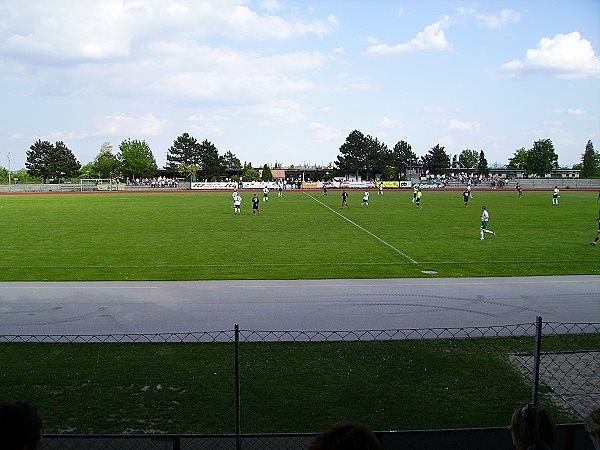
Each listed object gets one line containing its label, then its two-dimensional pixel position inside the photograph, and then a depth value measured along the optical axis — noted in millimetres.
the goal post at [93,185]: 97062
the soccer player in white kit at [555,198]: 50962
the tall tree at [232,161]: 150238
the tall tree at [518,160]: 162000
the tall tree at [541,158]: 131750
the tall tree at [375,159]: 130375
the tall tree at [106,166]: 135875
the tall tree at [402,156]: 140325
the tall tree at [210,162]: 126875
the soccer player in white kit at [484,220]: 26145
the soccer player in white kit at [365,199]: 47866
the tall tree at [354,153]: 129875
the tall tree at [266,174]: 128000
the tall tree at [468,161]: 188088
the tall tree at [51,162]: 120562
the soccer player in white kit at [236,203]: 40812
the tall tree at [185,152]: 127938
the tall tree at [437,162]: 139375
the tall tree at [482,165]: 142500
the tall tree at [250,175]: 130375
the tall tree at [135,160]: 131500
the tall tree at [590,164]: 136250
